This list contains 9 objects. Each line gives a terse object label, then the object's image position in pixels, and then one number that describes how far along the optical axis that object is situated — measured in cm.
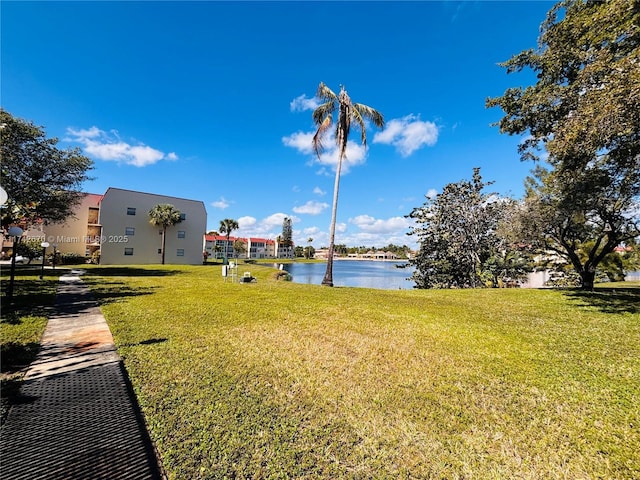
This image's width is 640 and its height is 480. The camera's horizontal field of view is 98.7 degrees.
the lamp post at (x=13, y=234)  664
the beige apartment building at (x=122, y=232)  2872
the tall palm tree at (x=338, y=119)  1300
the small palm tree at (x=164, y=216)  3089
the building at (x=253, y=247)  7312
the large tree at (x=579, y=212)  875
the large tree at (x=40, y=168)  1172
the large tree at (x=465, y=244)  1717
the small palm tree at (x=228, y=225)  5922
